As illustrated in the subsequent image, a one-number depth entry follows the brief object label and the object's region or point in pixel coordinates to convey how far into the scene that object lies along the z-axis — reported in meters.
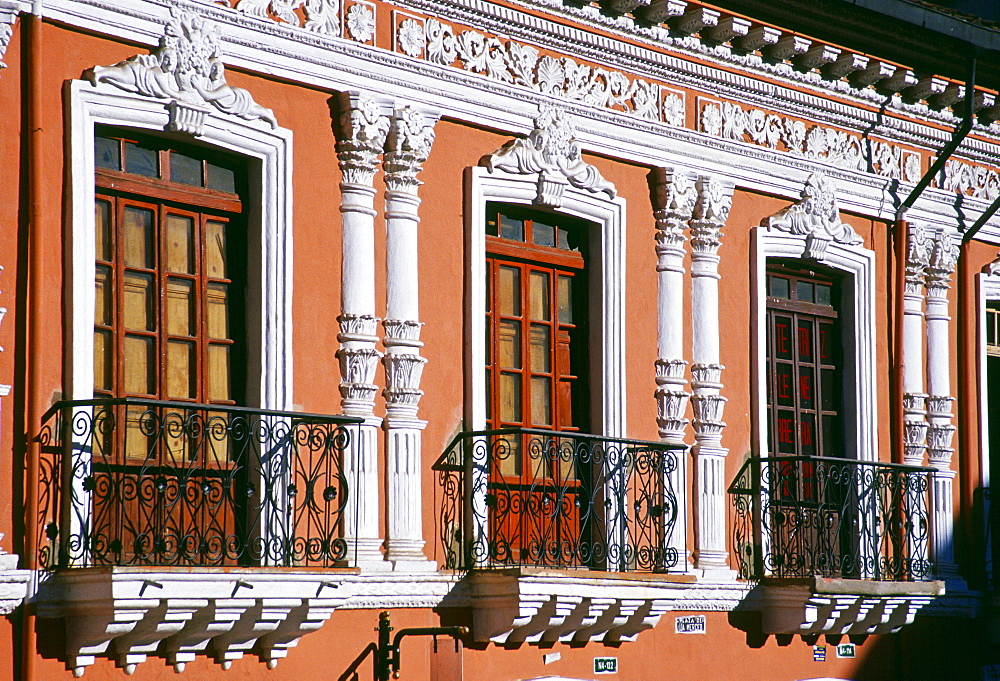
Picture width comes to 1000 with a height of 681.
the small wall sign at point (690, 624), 24.44
